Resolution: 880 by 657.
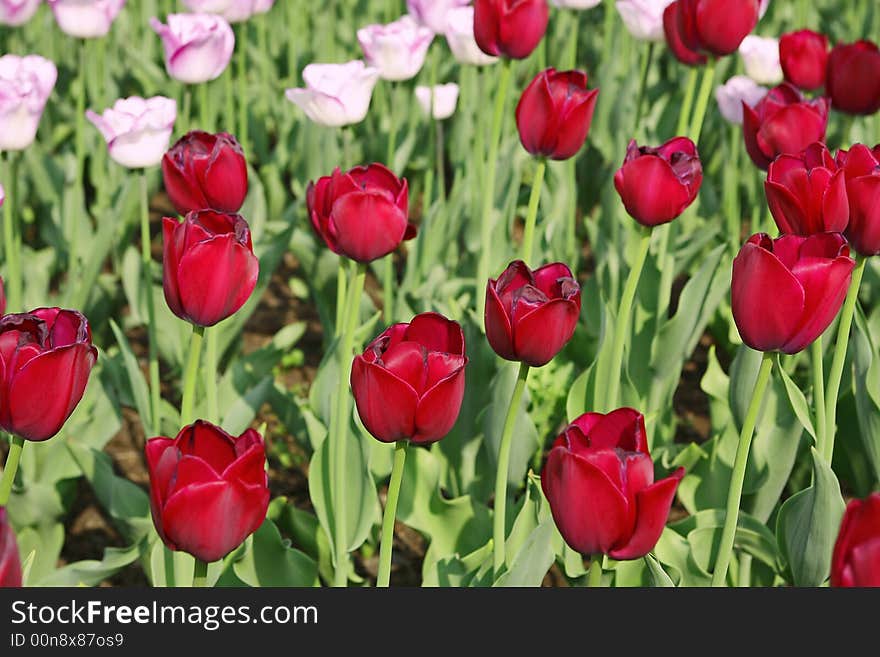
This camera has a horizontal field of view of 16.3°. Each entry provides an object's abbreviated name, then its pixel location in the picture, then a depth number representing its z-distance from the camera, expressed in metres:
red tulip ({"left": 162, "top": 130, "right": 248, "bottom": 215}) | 1.71
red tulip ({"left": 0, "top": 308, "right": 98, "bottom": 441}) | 1.47
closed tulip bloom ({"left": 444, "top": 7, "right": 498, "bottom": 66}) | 2.24
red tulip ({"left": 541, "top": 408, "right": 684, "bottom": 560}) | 1.43
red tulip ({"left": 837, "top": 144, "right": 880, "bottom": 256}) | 1.64
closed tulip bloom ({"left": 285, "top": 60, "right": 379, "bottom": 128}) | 1.96
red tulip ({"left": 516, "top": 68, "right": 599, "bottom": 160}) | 1.79
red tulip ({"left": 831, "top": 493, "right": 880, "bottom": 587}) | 1.33
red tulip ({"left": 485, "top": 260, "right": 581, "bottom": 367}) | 1.54
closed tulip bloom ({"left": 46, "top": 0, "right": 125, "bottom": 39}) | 2.23
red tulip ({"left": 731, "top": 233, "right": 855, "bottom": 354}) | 1.50
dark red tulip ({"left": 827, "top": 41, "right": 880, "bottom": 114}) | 1.96
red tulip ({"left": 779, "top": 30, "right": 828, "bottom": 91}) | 2.04
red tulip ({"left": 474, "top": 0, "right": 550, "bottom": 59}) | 1.87
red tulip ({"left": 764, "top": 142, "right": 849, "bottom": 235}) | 1.63
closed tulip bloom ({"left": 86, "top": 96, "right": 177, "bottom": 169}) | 1.91
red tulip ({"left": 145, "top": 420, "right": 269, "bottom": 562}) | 1.43
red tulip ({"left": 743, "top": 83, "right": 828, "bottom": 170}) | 1.80
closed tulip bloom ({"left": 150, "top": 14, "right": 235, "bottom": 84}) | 2.03
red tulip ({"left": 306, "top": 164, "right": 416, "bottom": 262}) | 1.66
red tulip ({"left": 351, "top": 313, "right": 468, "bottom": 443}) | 1.47
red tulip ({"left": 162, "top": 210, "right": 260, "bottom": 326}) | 1.54
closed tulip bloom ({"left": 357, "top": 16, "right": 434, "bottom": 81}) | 2.14
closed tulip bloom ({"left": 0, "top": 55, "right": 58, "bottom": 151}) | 1.89
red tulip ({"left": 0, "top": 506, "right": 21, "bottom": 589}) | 1.32
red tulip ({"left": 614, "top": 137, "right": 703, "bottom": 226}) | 1.70
